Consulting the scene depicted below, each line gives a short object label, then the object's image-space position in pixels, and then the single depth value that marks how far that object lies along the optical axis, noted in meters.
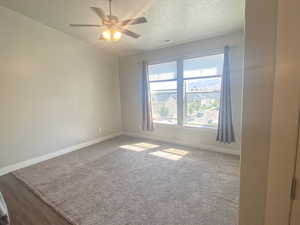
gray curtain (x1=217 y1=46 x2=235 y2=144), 3.30
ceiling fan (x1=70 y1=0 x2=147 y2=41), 2.23
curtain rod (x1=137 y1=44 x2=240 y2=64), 3.43
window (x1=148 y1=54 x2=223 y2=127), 3.66
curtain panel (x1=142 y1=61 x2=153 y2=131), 4.52
